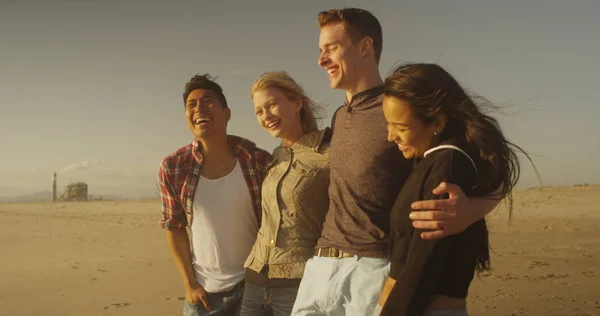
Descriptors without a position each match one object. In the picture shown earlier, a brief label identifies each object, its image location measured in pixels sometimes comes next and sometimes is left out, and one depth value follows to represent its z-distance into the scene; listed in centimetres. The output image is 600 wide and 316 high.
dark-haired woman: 193
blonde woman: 288
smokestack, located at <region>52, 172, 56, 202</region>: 3748
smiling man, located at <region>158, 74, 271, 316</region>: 335
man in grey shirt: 238
